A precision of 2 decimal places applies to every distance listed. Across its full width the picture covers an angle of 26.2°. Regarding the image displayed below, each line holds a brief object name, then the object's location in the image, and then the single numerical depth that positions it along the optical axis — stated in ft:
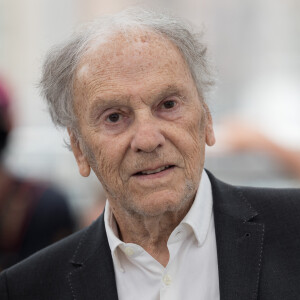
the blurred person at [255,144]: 15.83
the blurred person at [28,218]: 12.40
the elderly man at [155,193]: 8.63
